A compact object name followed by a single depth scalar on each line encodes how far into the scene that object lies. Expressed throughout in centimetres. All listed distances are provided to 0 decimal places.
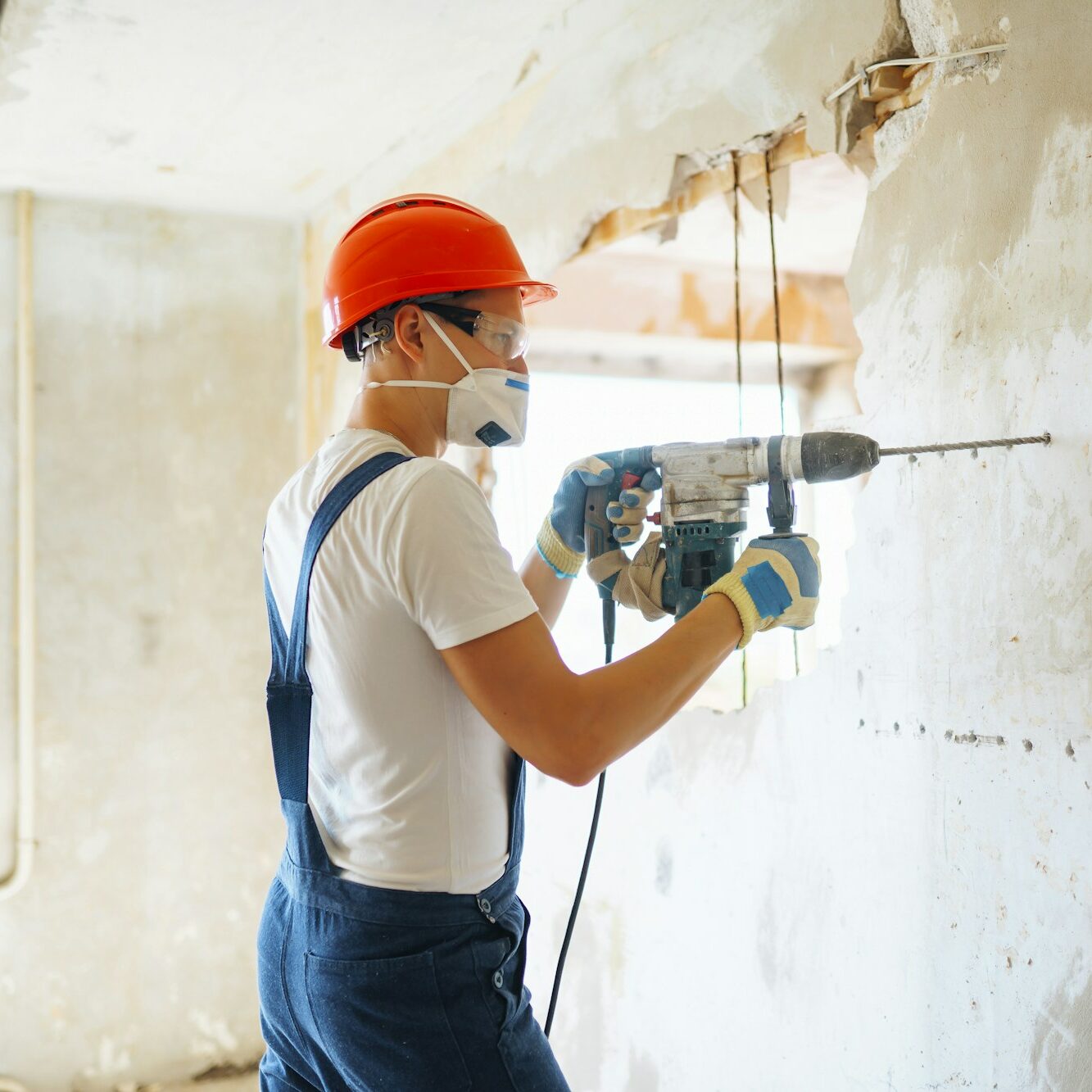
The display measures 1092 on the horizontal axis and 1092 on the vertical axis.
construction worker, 107
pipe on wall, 302
